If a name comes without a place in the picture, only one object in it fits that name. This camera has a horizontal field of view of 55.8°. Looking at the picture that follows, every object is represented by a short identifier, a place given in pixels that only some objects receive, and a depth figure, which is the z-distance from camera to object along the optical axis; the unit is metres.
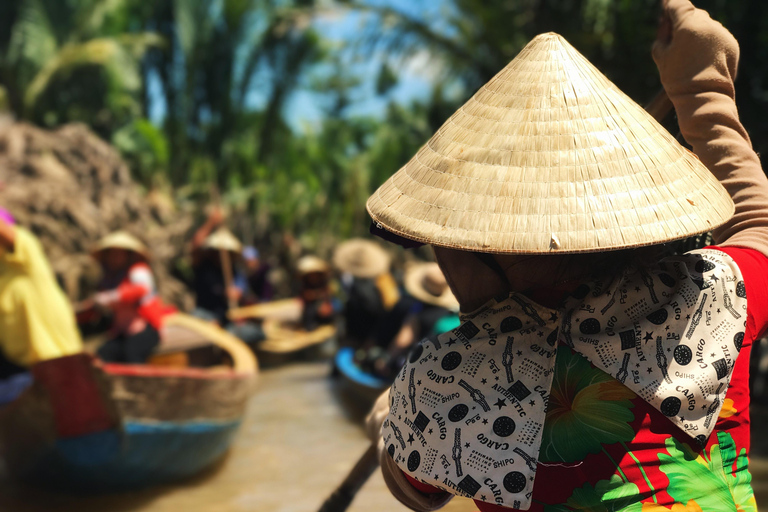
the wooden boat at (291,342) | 8.73
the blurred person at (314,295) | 9.14
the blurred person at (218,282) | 8.33
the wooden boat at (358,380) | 6.52
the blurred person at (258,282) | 9.84
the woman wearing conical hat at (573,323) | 1.02
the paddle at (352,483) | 1.84
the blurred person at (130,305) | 4.96
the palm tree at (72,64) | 11.88
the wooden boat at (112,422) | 4.28
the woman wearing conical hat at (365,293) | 7.51
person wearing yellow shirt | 3.81
